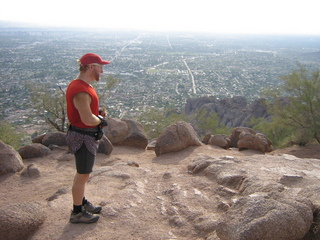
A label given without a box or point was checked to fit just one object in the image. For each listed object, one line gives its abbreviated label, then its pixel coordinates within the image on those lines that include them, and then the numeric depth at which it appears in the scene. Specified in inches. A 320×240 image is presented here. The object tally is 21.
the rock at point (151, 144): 480.9
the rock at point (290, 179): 215.8
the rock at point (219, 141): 488.4
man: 158.6
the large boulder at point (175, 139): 408.8
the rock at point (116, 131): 460.4
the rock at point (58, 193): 230.7
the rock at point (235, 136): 538.9
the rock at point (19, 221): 167.2
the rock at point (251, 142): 468.8
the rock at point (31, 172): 310.7
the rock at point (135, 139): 461.4
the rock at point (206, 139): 532.1
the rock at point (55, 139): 422.0
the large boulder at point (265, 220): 139.0
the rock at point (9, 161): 308.5
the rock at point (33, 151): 371.9
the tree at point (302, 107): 509.8
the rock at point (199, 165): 282.2
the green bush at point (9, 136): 556.7
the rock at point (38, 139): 446.1
